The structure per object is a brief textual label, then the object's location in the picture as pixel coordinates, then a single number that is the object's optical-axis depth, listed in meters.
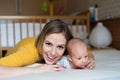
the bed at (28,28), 2.63
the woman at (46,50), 0.94
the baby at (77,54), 1.04
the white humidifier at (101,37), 2.38
